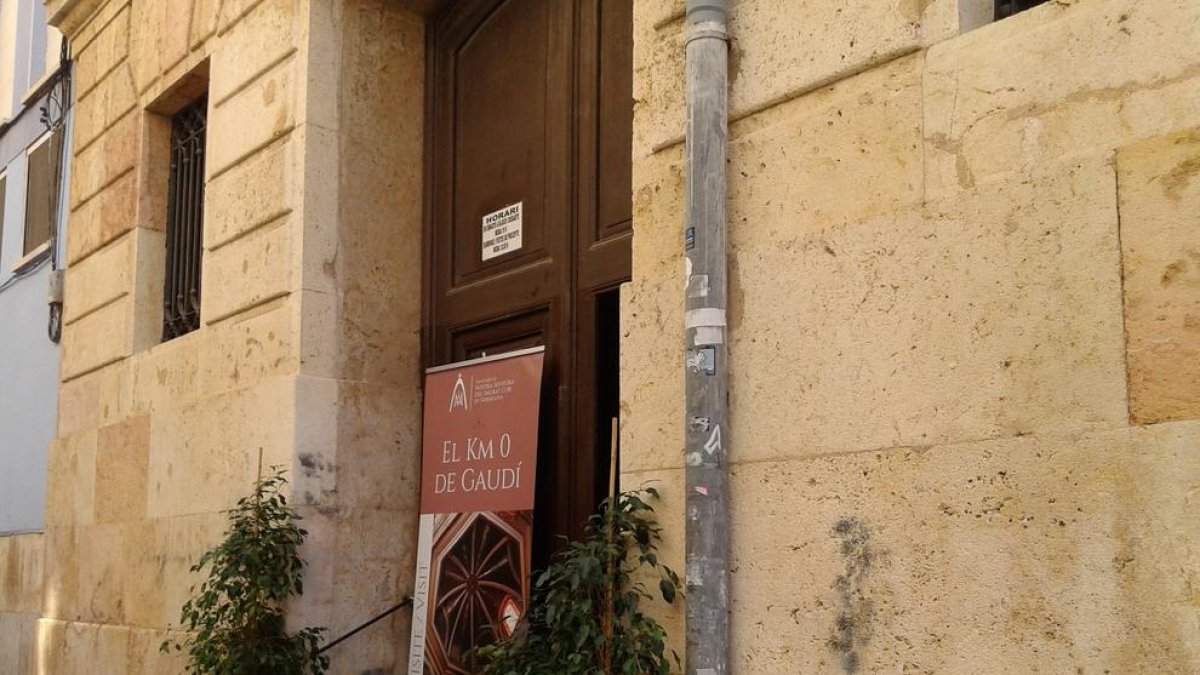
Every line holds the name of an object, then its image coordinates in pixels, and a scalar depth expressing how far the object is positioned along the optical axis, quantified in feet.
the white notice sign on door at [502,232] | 18.38
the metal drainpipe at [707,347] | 11.96
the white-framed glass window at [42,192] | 32.18
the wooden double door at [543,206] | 16.52
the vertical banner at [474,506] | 16.74
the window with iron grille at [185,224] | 24.06
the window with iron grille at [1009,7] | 11.27
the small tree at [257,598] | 17.62
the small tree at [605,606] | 12.27
